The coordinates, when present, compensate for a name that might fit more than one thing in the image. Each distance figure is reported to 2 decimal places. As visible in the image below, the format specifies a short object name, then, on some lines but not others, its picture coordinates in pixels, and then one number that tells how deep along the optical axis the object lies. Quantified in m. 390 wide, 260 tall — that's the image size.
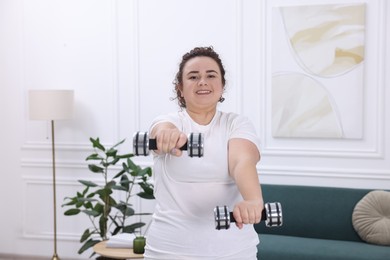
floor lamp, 4.31
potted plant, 4.02
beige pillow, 3.72
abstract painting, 4.13
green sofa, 3.71
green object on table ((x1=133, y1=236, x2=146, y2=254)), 3.59
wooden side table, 3.58
